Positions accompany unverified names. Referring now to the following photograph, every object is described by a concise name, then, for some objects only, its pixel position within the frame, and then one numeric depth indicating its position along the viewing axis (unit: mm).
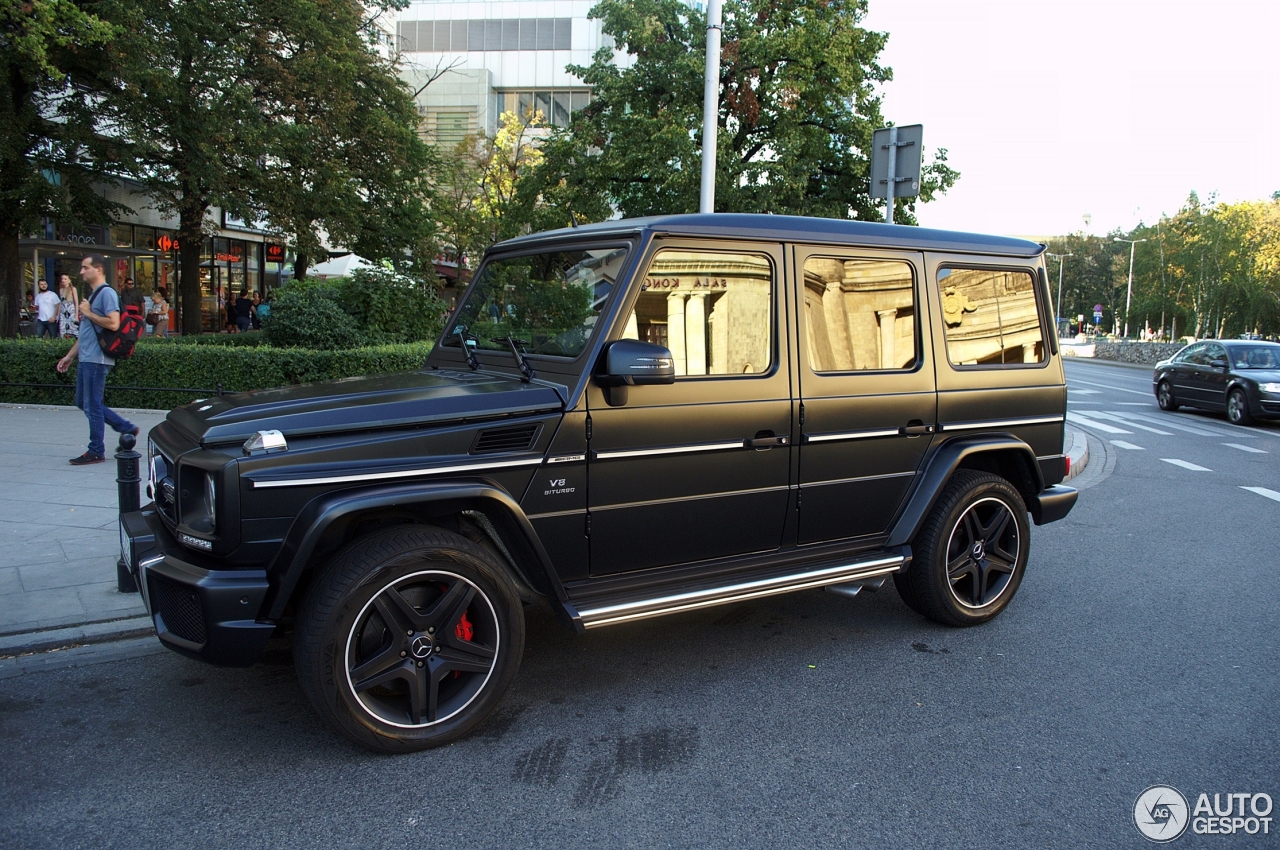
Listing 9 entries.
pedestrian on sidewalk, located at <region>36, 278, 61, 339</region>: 19422
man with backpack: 8250
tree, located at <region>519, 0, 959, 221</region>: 19312
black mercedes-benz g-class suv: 3322
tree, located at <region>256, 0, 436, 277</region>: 16969
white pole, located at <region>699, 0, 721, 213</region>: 10016
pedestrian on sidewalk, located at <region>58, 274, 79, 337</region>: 19078
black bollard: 4969
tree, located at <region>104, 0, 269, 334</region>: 14938
